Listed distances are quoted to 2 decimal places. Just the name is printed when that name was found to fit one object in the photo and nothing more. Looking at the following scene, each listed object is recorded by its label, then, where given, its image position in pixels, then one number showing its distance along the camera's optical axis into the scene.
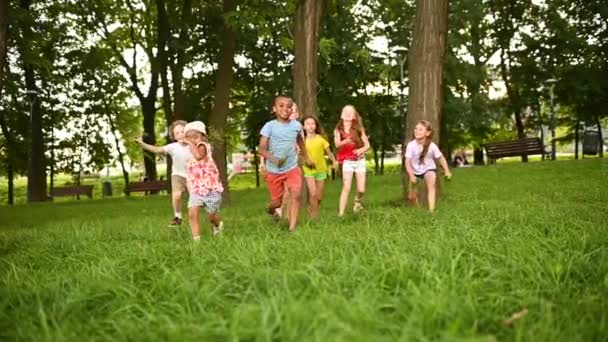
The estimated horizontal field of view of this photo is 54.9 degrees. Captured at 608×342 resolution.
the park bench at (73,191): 27.34
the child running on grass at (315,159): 9.91
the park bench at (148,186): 24.97
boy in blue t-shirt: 7.77
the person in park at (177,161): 9.26
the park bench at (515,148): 25.67
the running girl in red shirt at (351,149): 9.78
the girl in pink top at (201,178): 7.22
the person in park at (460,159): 38.66
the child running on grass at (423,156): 9.64
